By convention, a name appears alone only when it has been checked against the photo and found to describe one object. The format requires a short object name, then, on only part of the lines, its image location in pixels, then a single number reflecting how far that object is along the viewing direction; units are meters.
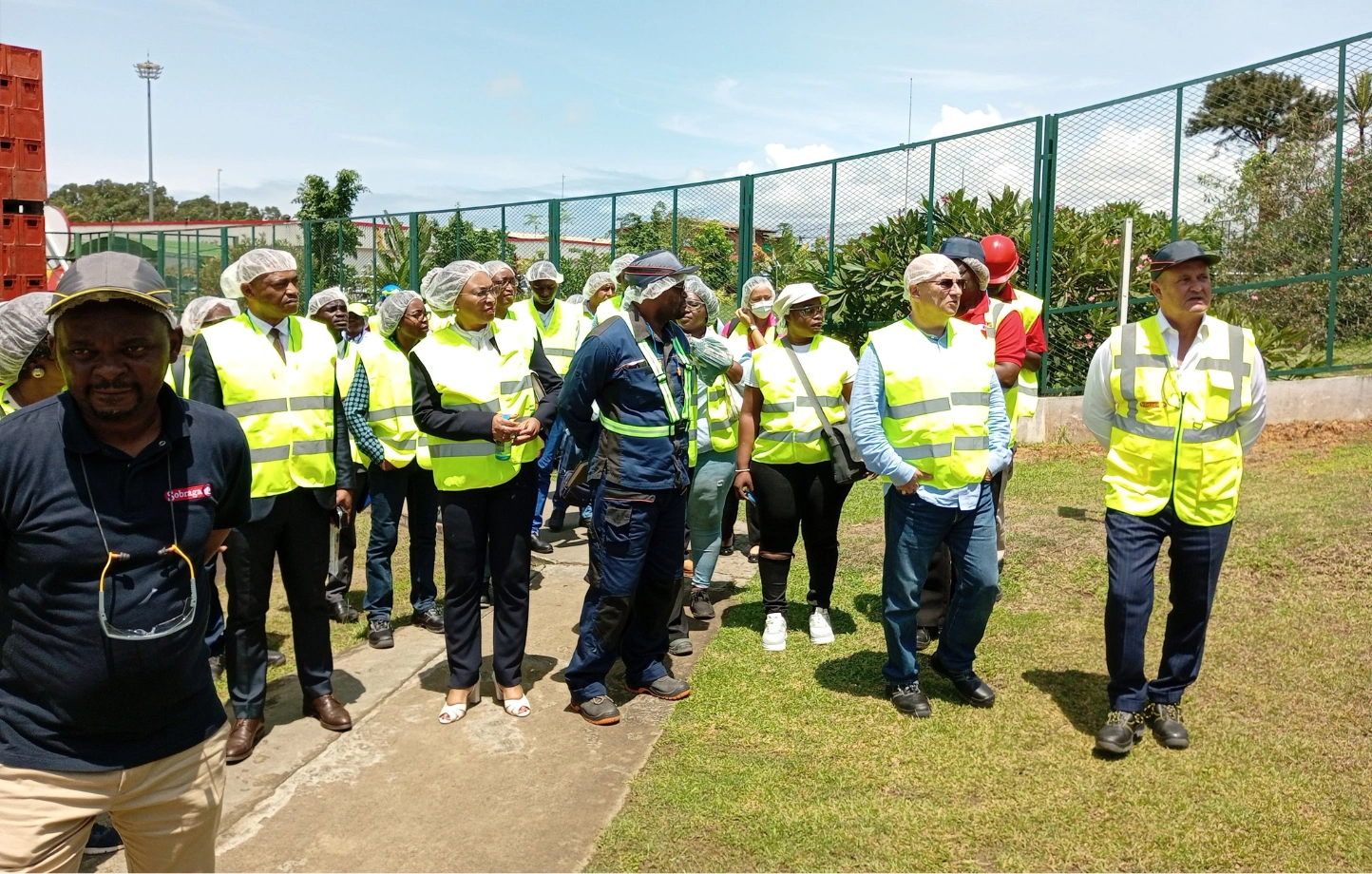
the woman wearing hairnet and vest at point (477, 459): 5.14
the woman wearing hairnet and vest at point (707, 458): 6.48
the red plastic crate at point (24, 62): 10.36
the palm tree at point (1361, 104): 9.82
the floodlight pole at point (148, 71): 86.06
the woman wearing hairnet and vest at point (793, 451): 5.89
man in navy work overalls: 5.10
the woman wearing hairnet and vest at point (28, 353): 3.34
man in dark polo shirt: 2.36
